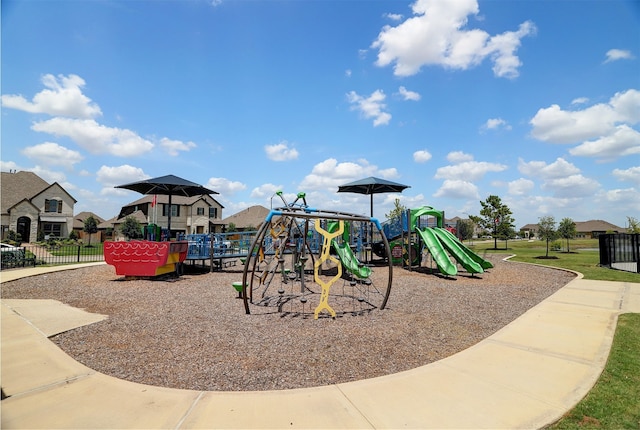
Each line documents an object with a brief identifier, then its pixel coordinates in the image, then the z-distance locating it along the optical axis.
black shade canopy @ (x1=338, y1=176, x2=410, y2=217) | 18.96
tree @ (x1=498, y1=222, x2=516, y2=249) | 36.46
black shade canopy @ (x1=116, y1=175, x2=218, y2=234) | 13.75
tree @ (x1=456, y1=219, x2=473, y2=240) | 68.21
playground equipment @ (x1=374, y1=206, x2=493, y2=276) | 13.42
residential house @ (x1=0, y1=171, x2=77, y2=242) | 35.47
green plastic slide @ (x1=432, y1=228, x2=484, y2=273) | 13.10
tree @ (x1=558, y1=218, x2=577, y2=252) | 33.22
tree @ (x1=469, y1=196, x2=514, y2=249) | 36.81
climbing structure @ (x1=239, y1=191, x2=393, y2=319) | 7.29
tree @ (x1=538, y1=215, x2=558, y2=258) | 27.92
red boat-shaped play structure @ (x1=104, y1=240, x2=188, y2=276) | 12.55
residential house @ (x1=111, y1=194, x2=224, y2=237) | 45.06
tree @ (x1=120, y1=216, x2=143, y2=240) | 38.81
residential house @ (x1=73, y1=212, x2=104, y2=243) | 46.83
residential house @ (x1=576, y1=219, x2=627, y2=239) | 92.19
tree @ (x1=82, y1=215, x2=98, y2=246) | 43.69
